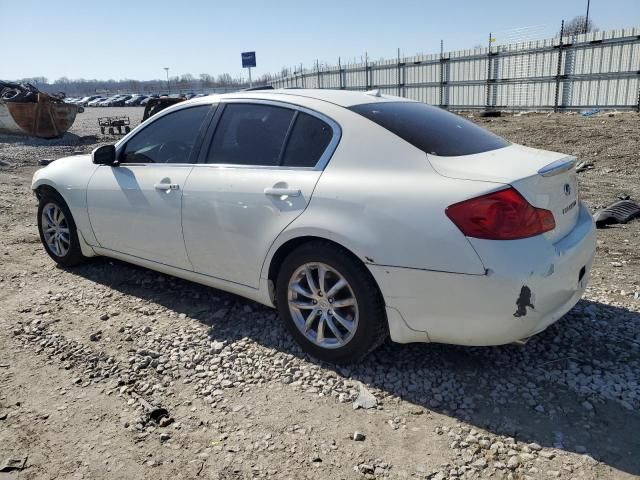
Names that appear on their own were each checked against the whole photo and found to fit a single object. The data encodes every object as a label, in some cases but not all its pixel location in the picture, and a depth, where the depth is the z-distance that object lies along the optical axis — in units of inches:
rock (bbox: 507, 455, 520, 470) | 94.1
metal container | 755.4
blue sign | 1203.9
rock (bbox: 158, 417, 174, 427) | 110.2
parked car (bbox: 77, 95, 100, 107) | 2943.4
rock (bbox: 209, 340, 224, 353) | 138.7
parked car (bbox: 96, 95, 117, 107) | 2721.2
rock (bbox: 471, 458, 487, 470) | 94.3
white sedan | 105.1
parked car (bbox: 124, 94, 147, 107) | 2583.7
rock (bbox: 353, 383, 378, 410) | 114.1
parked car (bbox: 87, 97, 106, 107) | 2836.1
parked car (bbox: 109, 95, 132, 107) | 2655.0
